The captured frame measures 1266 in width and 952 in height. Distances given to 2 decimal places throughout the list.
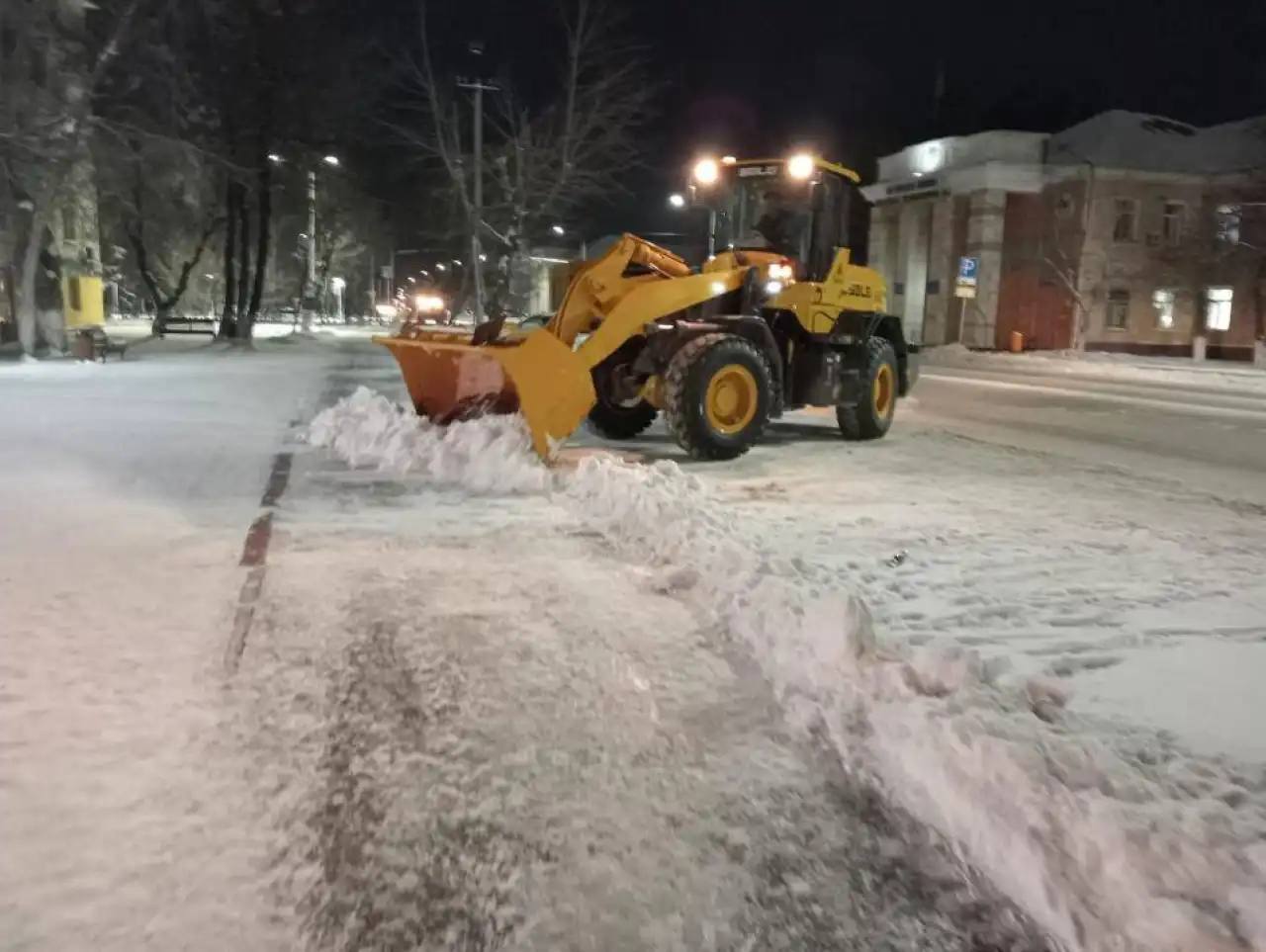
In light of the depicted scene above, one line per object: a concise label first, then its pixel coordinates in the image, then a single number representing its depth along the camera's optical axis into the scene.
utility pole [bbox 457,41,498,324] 32.81
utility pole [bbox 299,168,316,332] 40.09
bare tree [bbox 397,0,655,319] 33.06
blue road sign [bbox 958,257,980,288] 38.91
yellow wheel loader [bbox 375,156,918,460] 10.22
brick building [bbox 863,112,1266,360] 43.56
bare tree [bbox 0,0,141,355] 20.88
